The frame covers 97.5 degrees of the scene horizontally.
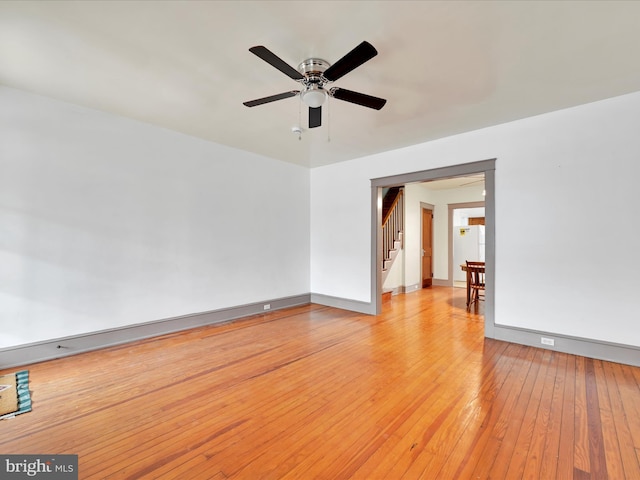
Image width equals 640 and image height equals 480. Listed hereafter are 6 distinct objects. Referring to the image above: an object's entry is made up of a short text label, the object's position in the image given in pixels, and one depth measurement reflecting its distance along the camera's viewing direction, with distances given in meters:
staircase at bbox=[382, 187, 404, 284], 6.75
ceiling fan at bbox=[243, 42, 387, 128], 2.14
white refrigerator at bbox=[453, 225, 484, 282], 9.02
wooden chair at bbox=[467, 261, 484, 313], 5.42
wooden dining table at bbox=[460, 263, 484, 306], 5.65
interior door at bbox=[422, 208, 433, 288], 7.96
